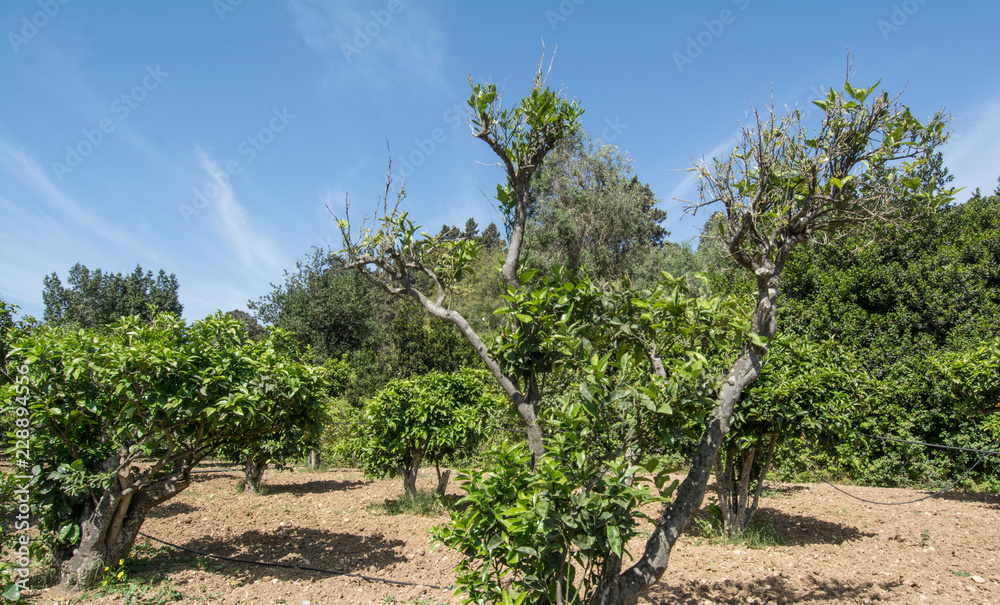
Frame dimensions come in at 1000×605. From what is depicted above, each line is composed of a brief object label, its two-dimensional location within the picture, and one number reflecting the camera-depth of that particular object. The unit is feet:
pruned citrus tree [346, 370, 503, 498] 24.13
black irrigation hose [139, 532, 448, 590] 14.00
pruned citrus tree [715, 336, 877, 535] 15.83
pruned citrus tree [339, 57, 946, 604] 7.16
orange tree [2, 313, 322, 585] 11.72
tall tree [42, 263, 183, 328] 79.20
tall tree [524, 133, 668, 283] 54.90
